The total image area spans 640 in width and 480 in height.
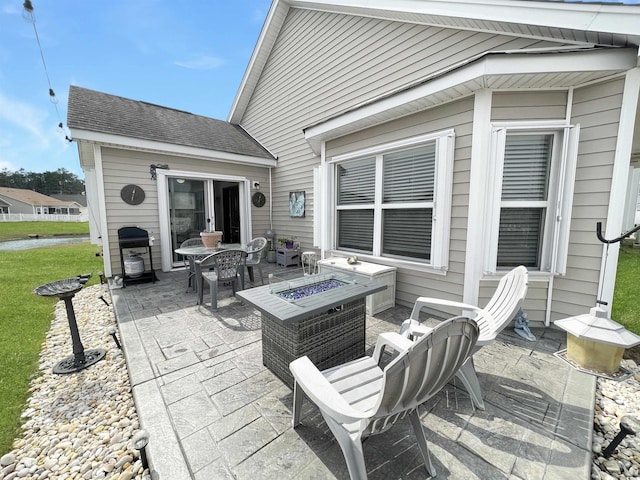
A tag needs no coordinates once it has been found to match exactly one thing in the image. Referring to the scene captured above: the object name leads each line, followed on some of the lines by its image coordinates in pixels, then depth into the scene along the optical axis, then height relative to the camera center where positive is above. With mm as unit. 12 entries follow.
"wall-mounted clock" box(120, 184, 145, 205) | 5245 +411
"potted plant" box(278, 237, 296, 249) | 6625 -687
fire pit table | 2025 -903
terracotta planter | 4359 -412
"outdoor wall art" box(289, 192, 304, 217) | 6469 +290
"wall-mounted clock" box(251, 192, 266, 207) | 7145 +447
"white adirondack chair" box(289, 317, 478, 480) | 1078 -846
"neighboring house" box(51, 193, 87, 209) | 45038 +2832
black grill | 4887 -545
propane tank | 4840 -983
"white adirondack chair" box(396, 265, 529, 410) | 1857 -823
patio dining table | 4194 -615
